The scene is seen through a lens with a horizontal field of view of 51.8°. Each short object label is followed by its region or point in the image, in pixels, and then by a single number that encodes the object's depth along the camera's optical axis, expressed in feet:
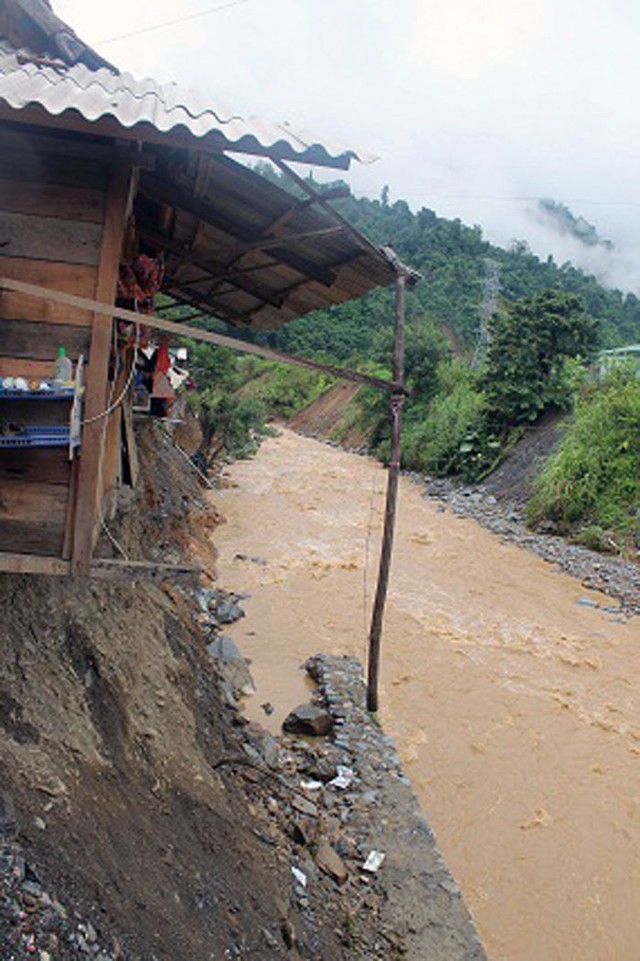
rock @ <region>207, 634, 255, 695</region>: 19.92
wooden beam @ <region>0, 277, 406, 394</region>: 7.80
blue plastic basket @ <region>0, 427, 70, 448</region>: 8.45
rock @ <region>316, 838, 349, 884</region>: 11.77
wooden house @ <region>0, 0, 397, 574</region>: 7.35
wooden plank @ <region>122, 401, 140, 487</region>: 15.07
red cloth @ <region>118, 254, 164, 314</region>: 11.99
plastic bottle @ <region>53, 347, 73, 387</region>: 8.61
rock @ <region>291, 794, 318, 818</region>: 13.38
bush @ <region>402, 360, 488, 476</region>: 64.39
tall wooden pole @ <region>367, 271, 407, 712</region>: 15.92
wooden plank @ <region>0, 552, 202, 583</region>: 8.21
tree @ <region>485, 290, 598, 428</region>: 57.67
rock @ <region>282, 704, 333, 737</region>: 17.42
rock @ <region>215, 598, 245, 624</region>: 25.43
